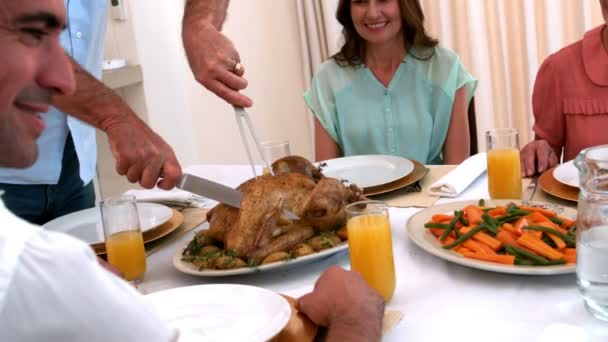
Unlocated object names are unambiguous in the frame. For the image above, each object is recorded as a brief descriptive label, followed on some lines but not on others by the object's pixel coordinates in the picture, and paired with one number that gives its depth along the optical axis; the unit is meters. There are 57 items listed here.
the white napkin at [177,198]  1.76
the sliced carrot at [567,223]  1.22
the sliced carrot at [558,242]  1.13
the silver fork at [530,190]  1.53
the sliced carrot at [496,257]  1.12
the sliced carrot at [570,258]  1.09
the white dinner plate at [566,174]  1.51
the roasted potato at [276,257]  1.24
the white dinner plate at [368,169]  1.76
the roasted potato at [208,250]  1.31
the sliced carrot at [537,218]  1.23
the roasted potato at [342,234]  1.31
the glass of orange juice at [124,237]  1.29
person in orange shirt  2.03
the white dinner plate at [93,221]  1.56
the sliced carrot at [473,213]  1.27
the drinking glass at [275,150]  1.67
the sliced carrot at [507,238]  1.17
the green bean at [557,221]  1.23
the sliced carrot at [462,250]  1.18
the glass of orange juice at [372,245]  1.10
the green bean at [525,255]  1.09
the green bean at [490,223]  1.20
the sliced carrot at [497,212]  1.29
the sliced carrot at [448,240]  1.25
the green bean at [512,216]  1.25
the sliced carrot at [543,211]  1.26
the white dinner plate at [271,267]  1.23
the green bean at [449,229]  1.26
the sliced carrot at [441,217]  1.32
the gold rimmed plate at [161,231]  1.50
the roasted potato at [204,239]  1.35
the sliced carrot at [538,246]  1.10
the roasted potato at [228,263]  1.25
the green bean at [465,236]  1.21
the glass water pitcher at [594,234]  0.95
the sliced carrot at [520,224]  1.20
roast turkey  1.26
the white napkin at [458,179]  1.61
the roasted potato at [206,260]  1.27
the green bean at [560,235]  1.14
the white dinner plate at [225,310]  0.97
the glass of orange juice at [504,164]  1.48
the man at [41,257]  0.51
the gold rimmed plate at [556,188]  1.44
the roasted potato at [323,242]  1.27
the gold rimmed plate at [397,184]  1.67
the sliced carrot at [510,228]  1.20
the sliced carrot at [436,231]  1.29
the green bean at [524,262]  1.10
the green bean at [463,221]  1.27
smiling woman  2.47
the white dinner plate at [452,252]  1.07
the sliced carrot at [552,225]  1.17
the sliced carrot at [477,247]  1.16
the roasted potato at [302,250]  1.25
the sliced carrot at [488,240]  1.17
